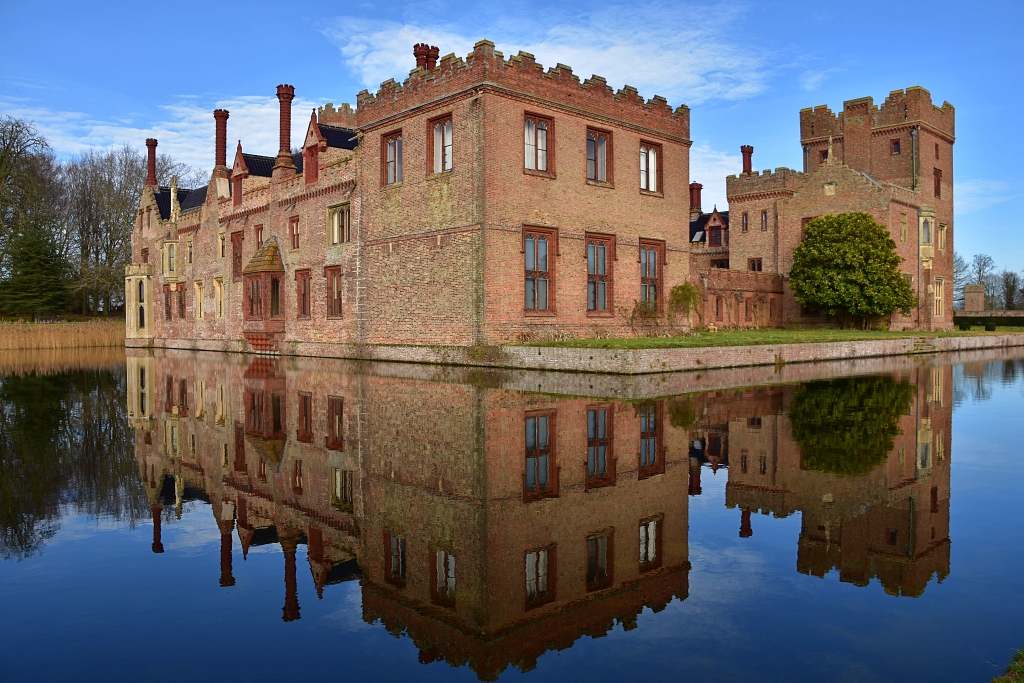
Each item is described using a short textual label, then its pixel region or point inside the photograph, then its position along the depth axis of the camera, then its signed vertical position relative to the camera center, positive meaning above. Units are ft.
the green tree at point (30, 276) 161.38 +8.84
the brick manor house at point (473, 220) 75.10 +11.29
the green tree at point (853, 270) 121.80 +7.11
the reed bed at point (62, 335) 123.65 -3.05
